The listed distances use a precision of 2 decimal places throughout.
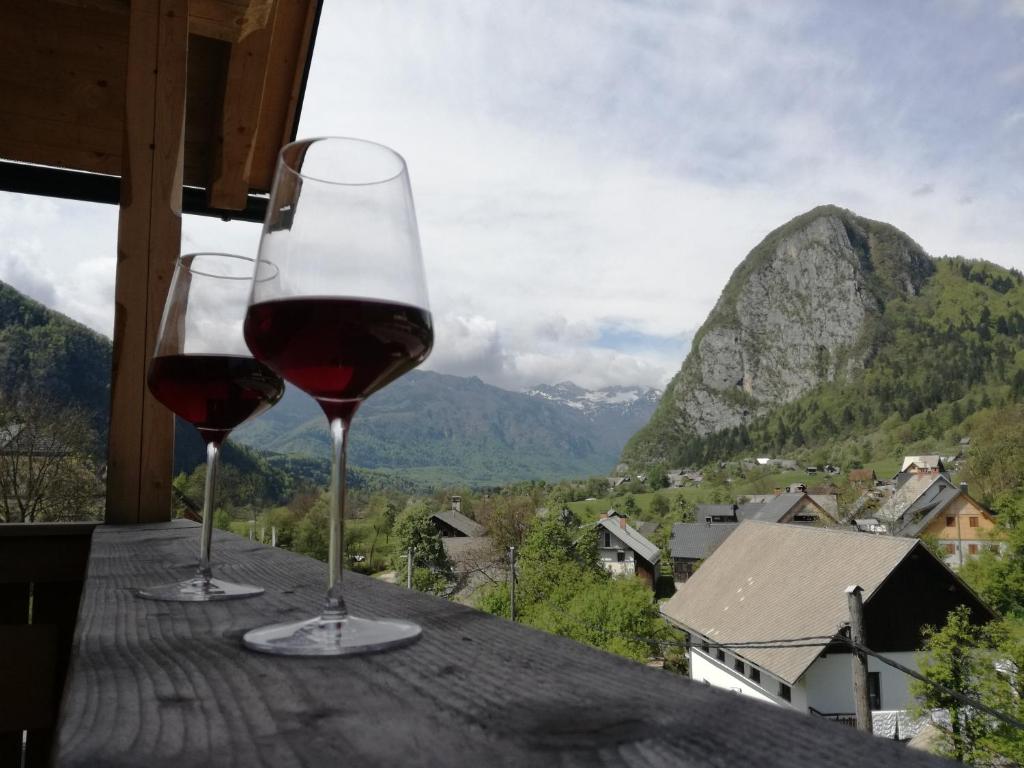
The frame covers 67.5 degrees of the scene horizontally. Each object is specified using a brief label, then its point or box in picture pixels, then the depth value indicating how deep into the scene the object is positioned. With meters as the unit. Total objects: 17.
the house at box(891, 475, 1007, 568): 39.00
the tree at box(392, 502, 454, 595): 36.78
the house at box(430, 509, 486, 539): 43.25
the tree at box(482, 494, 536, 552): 41.19
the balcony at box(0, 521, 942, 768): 0.23
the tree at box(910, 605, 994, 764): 15.76
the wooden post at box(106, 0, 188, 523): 1.77
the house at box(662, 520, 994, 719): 18.50
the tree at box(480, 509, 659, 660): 27.59
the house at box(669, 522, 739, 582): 39.38
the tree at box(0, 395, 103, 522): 12.20
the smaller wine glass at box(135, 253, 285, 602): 0.81
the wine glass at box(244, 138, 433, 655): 0.51
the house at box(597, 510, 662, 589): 40.66
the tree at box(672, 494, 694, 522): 49.60
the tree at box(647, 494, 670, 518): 55.65
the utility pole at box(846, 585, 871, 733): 8.67
